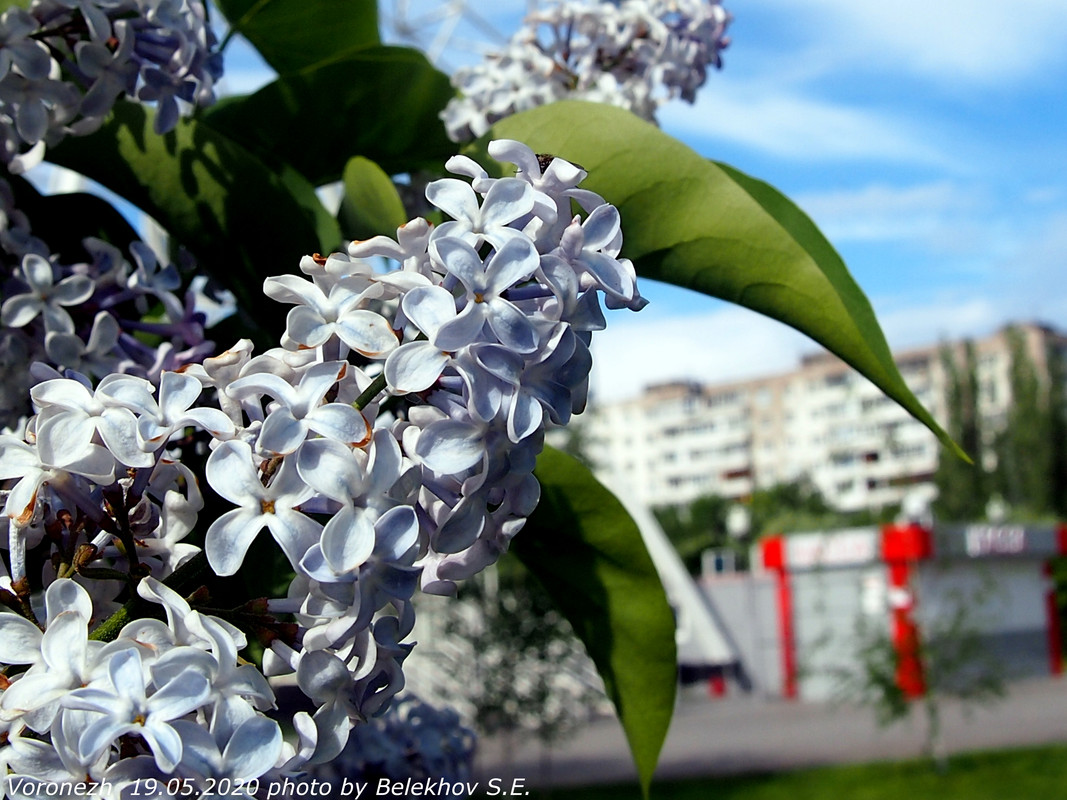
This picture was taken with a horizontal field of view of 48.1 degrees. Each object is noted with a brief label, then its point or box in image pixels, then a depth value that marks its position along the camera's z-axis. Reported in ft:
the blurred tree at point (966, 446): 86.94
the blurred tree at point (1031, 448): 86.58
